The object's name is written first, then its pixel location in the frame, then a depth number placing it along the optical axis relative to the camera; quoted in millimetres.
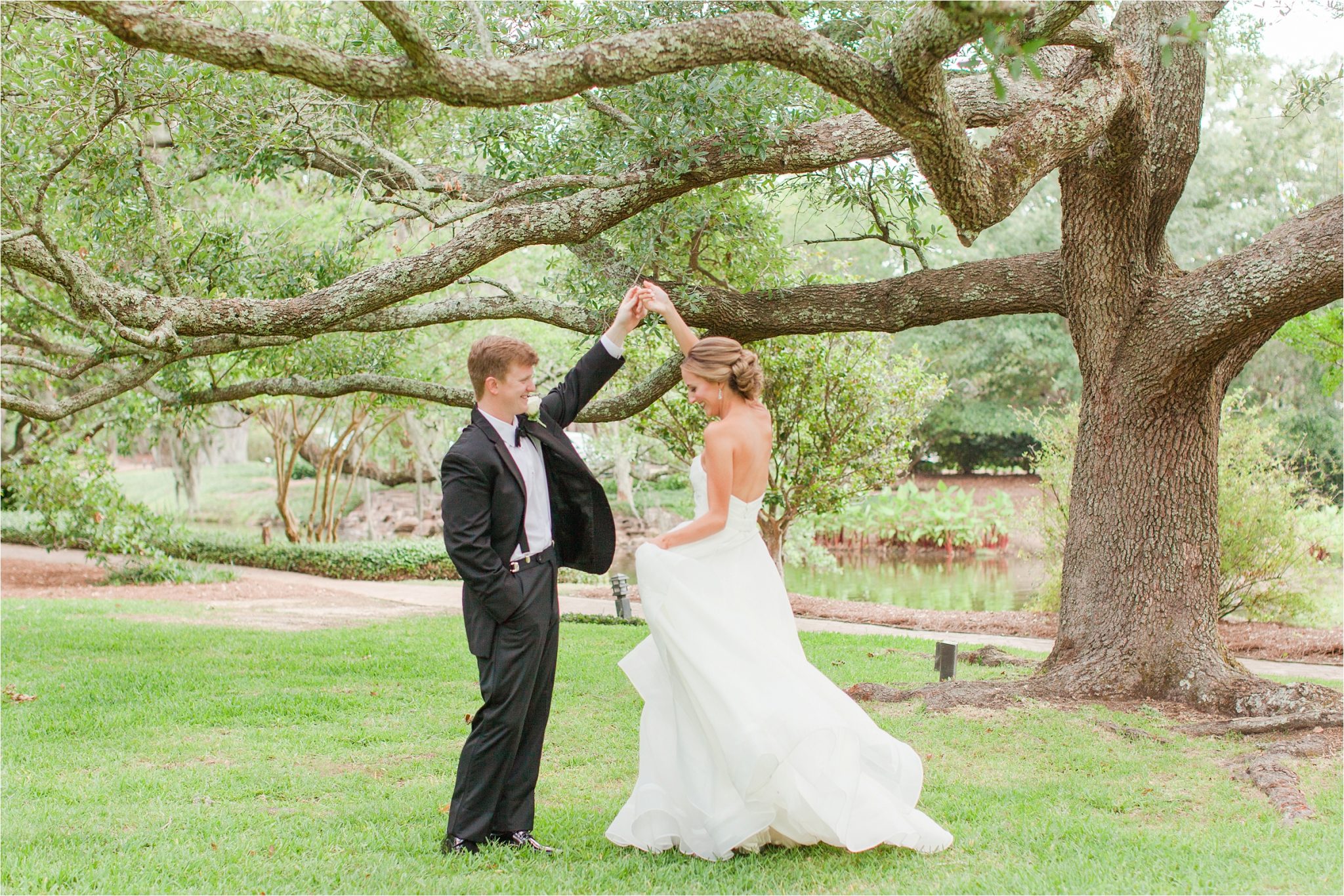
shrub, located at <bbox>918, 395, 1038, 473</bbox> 34812
